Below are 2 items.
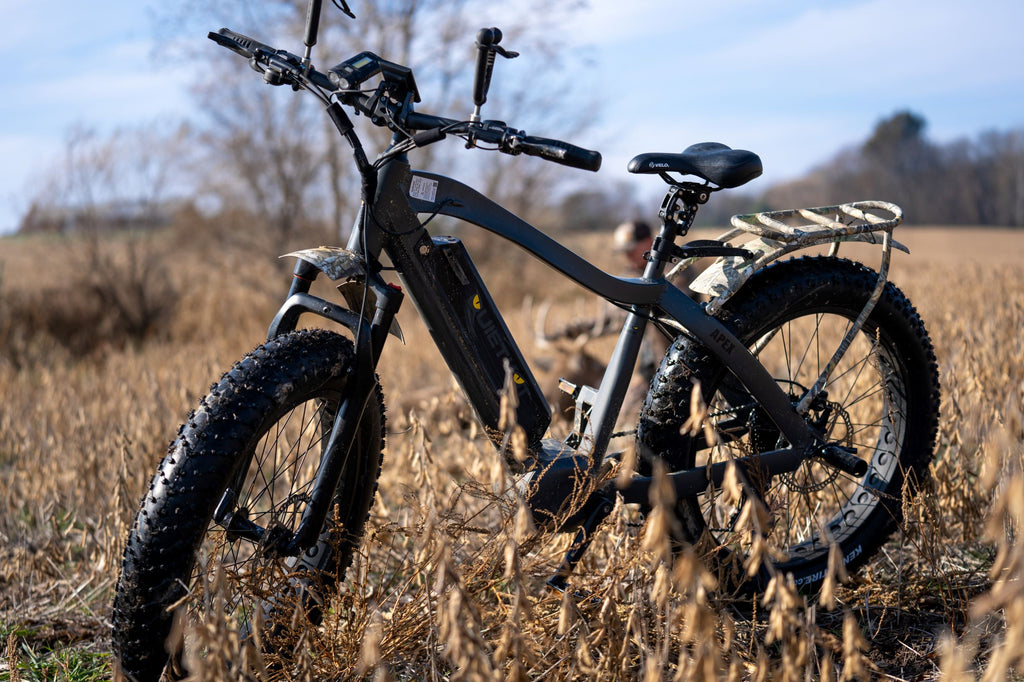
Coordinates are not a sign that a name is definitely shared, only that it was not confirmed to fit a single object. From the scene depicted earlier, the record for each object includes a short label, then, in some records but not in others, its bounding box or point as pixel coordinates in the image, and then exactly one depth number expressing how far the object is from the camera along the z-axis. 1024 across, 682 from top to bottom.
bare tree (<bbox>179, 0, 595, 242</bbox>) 14.05
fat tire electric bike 1.94
